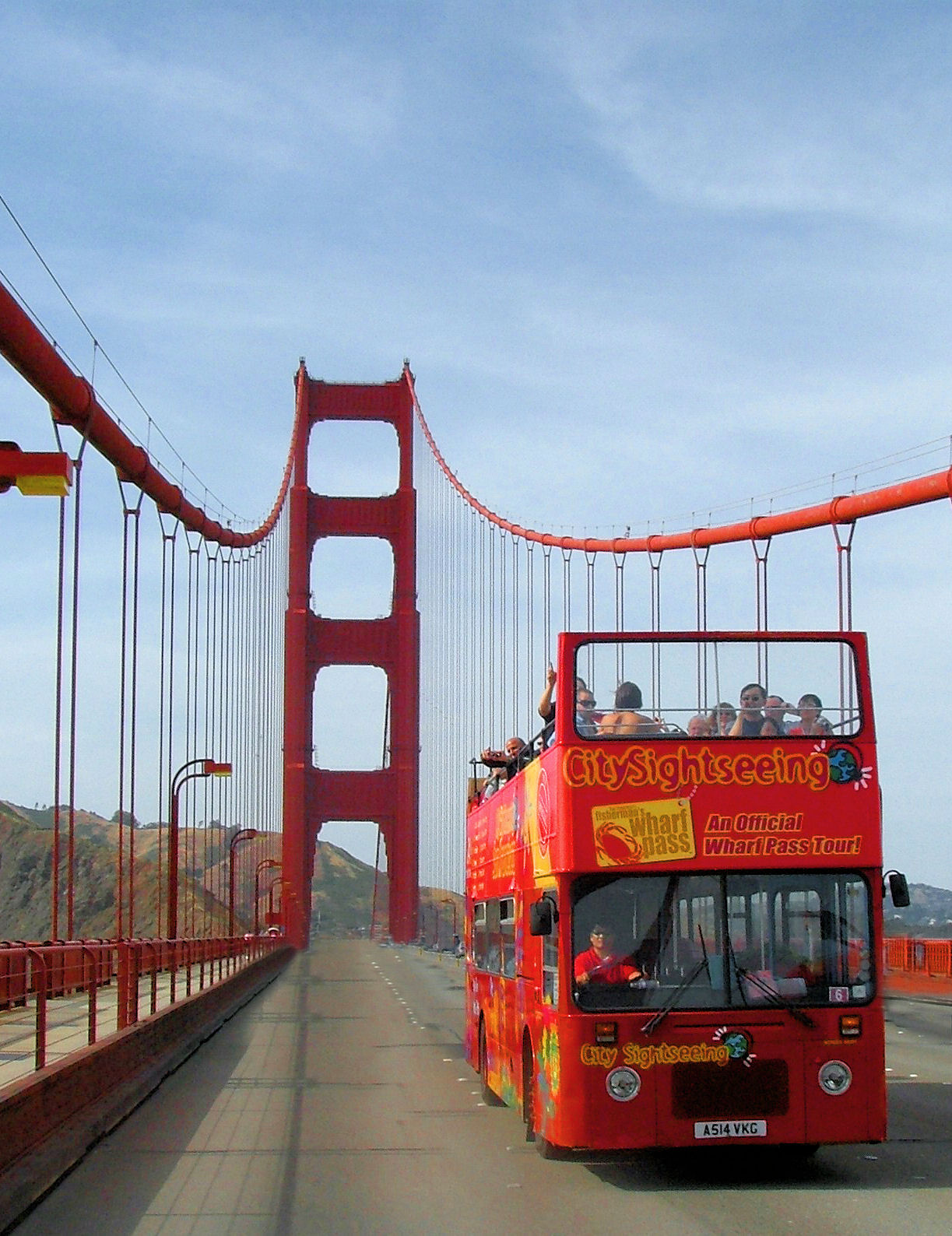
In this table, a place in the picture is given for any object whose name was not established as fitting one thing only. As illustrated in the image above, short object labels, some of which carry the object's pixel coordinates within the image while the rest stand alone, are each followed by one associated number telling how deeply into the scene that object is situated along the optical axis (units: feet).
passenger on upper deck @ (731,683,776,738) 32.71
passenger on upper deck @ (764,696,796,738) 32.73
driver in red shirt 31.17
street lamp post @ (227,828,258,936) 159.74
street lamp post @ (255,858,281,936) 218.18
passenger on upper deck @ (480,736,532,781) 38.52
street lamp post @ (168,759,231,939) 110.83
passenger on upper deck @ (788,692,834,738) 32.65
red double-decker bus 30.48
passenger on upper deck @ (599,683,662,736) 32.32
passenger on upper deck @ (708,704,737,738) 32.71
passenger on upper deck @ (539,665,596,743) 32.12
